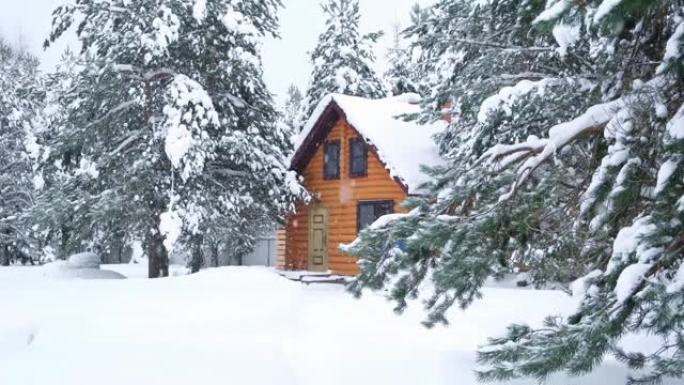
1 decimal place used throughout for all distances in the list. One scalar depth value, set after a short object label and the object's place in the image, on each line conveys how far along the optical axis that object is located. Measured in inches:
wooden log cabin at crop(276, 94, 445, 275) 809.5
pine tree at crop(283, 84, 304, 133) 2419.8
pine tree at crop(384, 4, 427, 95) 1439.5
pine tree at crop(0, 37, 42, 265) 1082.7
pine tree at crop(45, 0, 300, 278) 612.4
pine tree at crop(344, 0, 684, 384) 151.2
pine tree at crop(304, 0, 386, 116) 1348.4
